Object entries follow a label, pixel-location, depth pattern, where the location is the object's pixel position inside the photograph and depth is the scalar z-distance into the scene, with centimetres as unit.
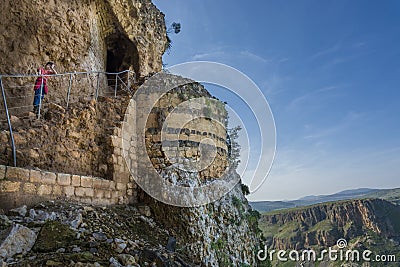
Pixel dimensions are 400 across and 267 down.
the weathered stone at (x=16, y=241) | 296
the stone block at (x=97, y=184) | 524
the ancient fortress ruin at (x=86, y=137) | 469
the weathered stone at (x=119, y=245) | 346
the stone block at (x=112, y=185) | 558
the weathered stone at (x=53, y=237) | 315
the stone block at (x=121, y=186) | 578
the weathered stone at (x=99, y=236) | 358
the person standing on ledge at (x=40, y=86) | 593
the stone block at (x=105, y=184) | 540
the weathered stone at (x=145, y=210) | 570
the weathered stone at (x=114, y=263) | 308
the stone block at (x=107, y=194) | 544
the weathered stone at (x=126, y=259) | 326
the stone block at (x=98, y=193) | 522
